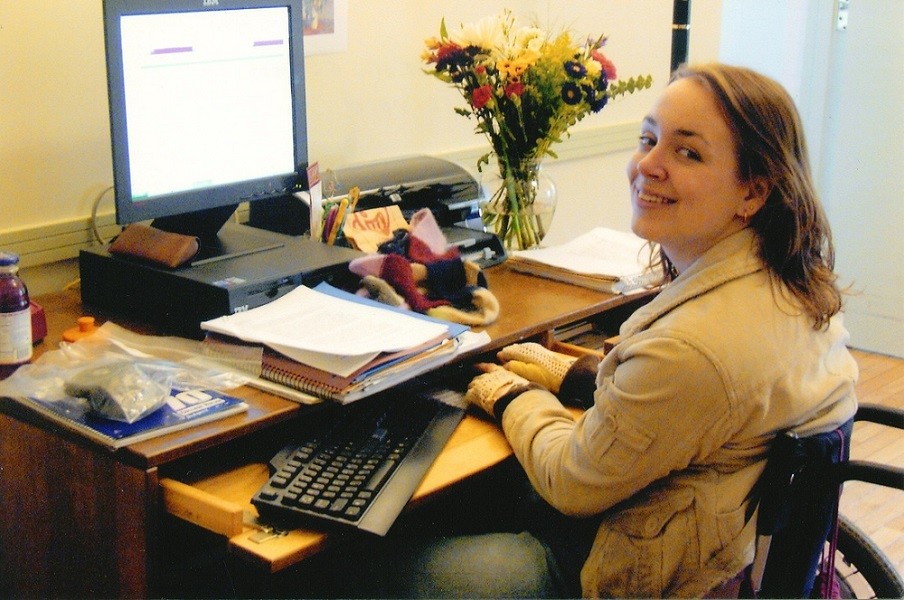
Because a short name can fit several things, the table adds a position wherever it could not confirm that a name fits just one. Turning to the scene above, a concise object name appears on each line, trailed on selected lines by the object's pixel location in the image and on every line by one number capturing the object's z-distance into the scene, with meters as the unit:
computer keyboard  1.34
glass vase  2.35
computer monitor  1.71
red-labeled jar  1.60
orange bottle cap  1.73
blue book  1.39
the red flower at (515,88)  2.19
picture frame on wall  2.35
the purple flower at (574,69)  2.19
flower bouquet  2.20
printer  2.13
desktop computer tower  1.73
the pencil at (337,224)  2.06
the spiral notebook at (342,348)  1.54
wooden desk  1.36
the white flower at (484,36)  2.21
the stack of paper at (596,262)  2.11
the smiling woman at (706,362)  1.32
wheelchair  1.33
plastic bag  1.44
